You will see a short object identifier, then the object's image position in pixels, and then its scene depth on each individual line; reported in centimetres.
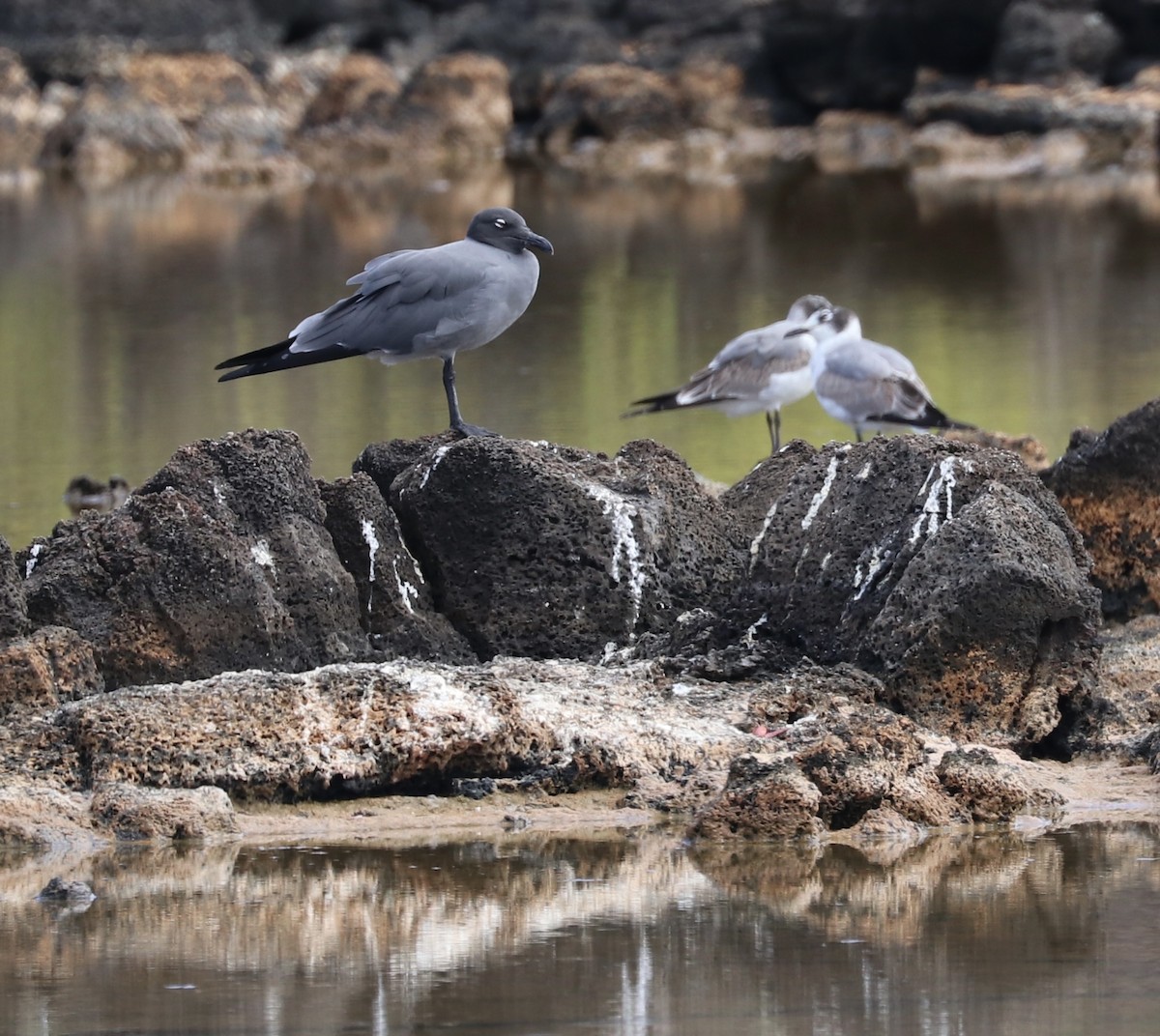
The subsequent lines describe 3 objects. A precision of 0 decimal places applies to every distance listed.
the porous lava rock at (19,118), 7406
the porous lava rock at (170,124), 7237
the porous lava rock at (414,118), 7537
